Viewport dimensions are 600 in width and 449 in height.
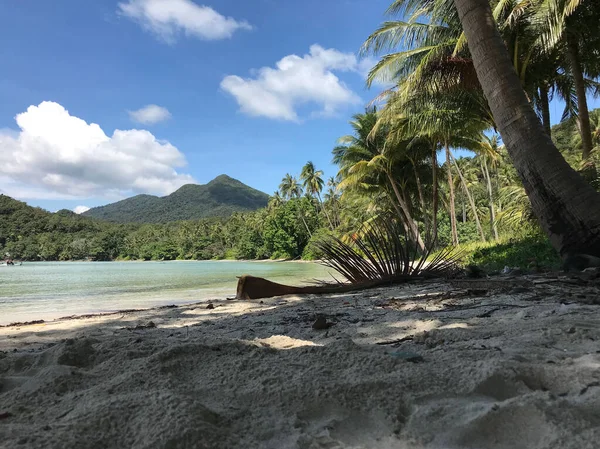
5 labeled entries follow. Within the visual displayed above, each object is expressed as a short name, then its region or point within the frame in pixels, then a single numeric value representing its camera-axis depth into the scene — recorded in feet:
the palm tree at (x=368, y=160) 70.96
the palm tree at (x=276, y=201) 202.39
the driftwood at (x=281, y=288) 17.24
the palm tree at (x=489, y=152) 60.54
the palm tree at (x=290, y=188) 188.65
